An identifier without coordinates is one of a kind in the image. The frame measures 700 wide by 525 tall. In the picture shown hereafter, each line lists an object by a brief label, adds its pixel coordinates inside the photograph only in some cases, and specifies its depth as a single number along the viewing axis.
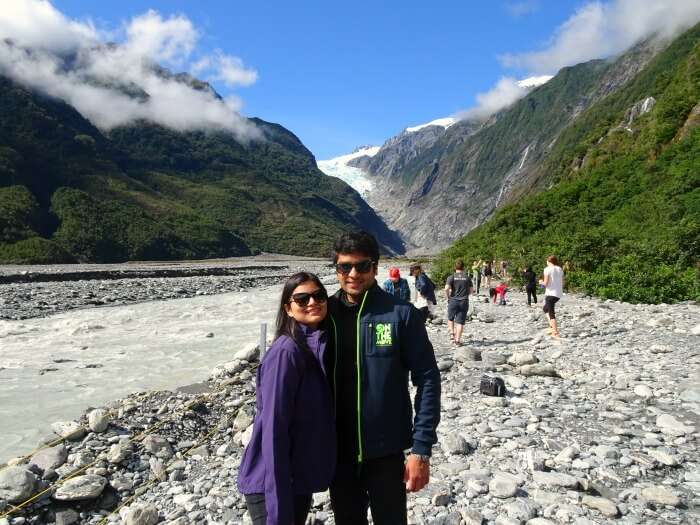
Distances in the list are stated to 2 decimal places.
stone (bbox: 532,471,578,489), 4.91
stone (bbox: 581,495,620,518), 4.39
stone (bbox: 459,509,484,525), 4.41
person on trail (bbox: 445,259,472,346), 12.72
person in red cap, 9.77
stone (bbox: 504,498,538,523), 4.45
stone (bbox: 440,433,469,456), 5.96
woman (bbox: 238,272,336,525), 2.77
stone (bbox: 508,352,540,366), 10.28
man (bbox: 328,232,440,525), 3.05
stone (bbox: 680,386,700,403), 7.41
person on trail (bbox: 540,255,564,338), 12.88
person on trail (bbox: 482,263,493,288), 27.81
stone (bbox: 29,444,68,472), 6.67
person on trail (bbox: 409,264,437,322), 12.44
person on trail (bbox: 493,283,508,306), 21.58
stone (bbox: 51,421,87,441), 7.69
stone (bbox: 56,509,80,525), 5.57
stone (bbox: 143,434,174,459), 7.19
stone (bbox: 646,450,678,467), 5.34
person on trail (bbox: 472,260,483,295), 27.23
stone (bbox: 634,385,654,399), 7.69
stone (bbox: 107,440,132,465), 6.81
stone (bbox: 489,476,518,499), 4.86
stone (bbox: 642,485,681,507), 4.54
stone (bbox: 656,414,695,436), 6.20
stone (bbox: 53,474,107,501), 5.82
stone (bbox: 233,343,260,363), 12.65
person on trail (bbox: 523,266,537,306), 20.16
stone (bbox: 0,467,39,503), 5.65
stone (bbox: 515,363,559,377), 9.43
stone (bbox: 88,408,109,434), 7.89
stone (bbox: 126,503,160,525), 5.18
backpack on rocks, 8.16
